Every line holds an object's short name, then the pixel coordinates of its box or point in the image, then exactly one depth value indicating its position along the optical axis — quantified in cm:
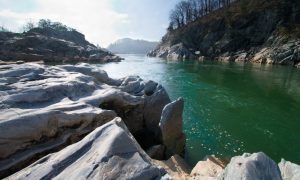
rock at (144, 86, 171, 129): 779
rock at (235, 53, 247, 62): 3965
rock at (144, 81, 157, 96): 832
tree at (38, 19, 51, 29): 6731
